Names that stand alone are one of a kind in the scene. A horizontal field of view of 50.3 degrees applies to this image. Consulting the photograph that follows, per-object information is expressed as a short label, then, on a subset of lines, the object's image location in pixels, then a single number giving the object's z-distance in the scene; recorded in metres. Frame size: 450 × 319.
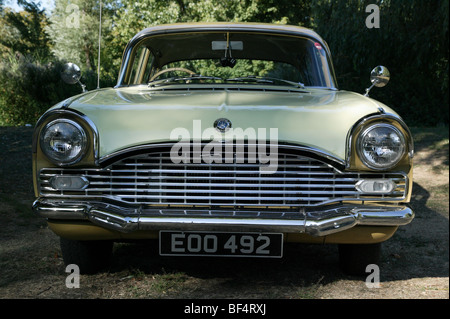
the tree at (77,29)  26.52
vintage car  2.23
